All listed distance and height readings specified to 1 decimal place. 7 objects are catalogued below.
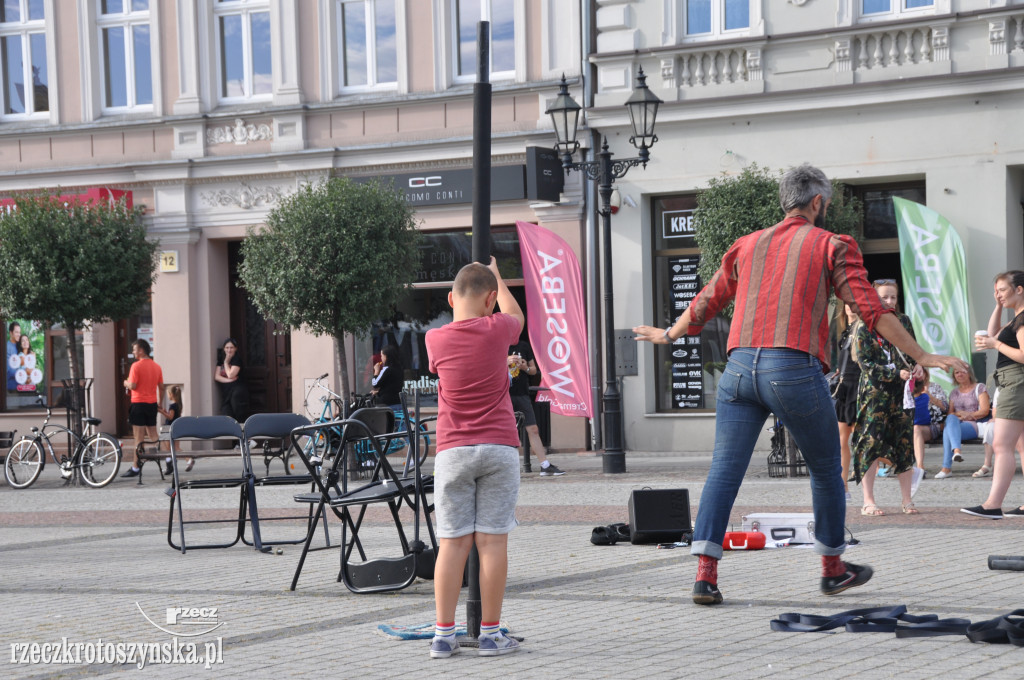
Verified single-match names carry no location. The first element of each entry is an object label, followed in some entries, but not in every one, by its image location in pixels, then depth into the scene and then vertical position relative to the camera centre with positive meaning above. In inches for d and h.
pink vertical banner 704.4 -3.7
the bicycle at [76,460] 665.6 -68.1
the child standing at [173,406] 763.4 -48.2
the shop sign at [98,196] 804.4 +77.9
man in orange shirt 698.8 -38.6
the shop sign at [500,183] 713.6 +72.8
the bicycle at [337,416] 466.0 -50.5
